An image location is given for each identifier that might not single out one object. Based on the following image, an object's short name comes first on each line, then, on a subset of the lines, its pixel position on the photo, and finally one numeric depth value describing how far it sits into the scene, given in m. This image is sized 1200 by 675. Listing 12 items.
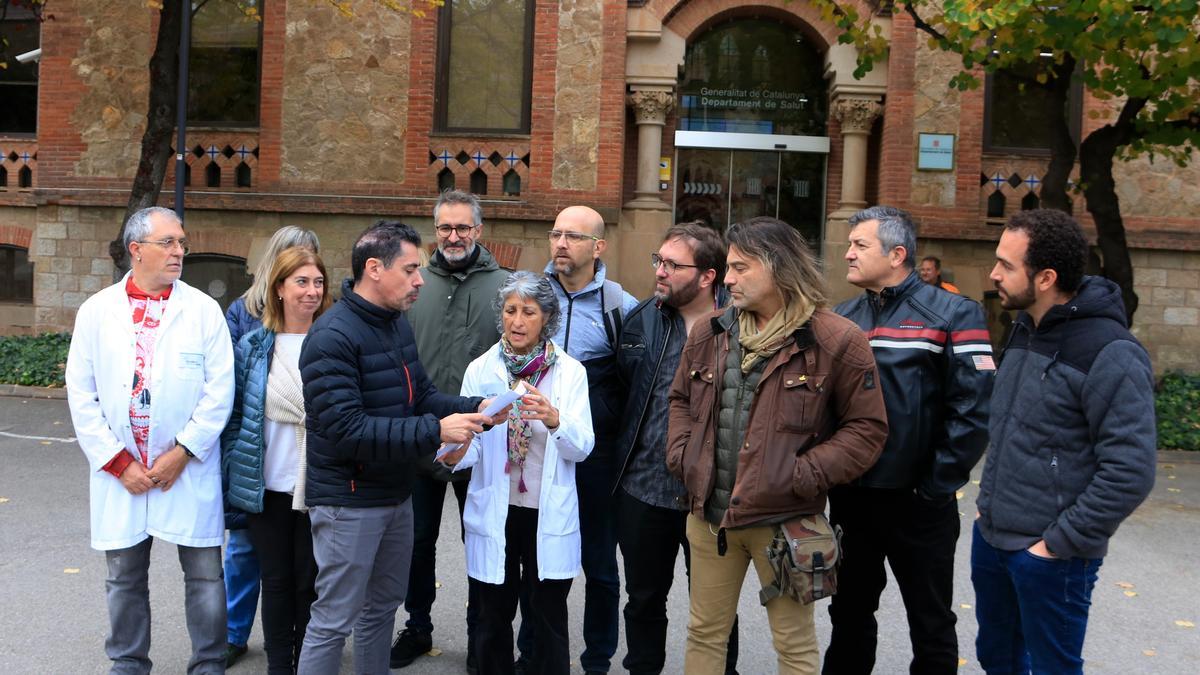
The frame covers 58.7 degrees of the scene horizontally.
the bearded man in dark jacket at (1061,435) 3.45
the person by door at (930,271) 12.59
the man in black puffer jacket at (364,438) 4.00
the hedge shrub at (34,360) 13.58
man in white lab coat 4.43
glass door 15.97
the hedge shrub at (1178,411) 11.48
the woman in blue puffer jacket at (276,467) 4.65
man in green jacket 5.22
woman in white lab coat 4.52
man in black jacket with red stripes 4.27
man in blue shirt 5.08
